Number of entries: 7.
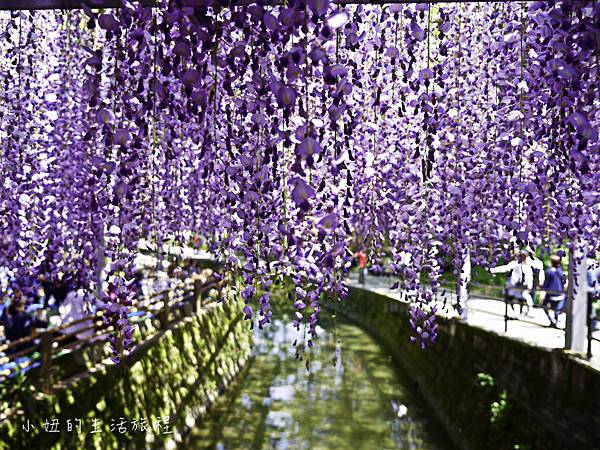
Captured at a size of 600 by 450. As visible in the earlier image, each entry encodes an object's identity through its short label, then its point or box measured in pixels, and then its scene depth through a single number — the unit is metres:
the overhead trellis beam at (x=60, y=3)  2.12
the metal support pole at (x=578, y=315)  5.50
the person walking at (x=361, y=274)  15.74
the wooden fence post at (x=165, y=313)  8.40
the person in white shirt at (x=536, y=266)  6.61
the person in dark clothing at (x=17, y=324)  5.79
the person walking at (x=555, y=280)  7.64
